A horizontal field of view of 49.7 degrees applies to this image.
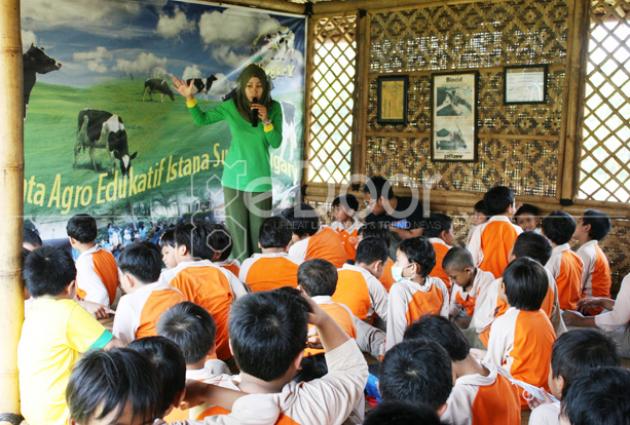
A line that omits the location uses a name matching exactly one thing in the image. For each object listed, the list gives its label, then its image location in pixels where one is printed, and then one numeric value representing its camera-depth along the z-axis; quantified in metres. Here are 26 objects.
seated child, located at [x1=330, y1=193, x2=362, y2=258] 5.12
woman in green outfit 5.84
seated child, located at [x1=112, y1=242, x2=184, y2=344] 2.61
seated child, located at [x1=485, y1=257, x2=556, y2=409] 2.52
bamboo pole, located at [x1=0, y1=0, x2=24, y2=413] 1.96
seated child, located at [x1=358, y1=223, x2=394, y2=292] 3.95
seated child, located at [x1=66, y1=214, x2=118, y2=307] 3.49
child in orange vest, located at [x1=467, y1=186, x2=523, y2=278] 4.39
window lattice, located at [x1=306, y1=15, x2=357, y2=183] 6.60
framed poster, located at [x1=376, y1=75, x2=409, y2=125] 6.20
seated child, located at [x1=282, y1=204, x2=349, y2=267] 4.23
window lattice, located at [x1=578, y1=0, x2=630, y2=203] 5.18
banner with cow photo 4.93
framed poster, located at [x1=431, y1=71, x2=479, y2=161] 5.85
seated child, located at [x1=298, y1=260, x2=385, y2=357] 2.75
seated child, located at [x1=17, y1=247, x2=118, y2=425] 2.04
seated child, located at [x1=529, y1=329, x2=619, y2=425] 1.90
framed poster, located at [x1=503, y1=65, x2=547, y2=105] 5.48
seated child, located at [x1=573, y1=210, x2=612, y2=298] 4.34
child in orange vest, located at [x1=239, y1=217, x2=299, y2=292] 3.56
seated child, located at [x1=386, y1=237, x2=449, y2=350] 3.04
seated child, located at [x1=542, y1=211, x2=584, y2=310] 3.96
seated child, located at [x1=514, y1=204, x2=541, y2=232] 5.38
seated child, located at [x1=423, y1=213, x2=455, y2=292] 4.05
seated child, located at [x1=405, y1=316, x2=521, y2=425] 1.81
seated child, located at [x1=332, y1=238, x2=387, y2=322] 3.35
